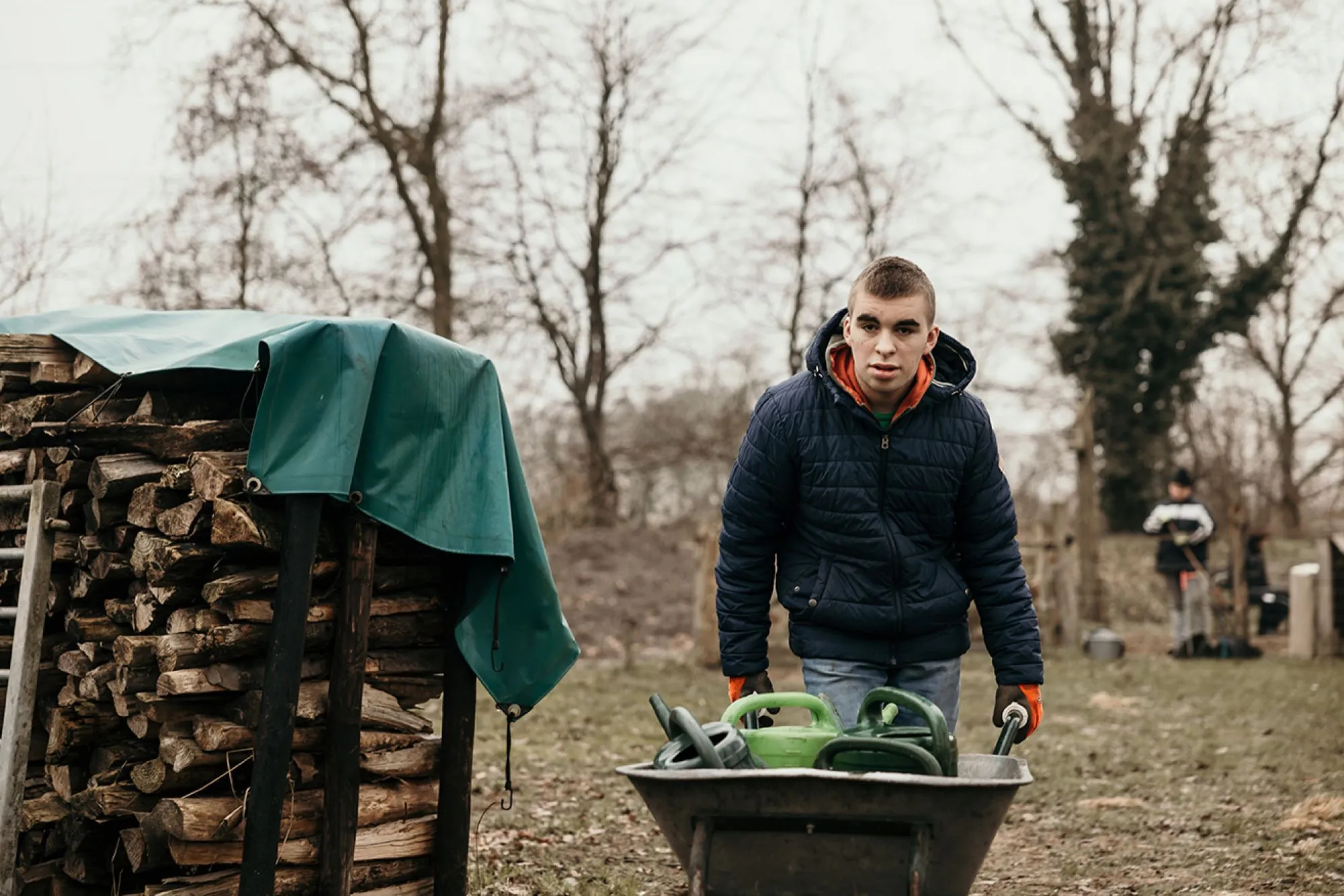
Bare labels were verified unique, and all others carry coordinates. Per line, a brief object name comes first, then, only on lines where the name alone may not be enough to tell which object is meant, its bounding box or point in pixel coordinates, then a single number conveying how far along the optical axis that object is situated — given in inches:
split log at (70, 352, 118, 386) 179.6
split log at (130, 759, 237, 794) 161.9
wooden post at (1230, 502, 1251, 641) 611.5
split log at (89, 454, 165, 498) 171.0
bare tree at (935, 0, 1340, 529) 1032.2
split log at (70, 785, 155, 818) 166.4
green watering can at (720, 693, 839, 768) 120.6
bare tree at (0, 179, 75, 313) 424.2
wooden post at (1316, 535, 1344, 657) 577.9
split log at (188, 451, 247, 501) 159.8
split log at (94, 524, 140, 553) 173.9
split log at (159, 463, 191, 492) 164.2
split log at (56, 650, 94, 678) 179.5
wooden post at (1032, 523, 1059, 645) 671.8
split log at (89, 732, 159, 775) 172.7
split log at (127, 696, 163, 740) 166.1
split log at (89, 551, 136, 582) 174.6
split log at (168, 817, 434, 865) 161.2
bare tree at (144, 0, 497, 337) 775.1
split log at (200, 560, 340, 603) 160.4
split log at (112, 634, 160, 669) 164.9
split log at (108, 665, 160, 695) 165.3
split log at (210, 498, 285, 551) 158.6
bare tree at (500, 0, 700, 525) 1020.5
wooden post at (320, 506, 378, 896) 167.0
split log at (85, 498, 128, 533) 173.5
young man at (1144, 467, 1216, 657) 601.3
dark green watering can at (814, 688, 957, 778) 110.0
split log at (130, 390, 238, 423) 175.0
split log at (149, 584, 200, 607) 162.7
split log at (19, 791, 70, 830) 177.8
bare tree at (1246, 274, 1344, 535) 1293.1
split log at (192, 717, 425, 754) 161.0
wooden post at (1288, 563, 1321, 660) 591.8
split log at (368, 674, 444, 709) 185.5
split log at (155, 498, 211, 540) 161.6
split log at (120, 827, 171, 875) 163.6
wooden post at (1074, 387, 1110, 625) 752.3
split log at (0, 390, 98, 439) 182.4
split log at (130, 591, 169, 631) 165.6
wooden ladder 171.5
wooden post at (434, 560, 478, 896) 185.6
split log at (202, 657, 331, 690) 162.2
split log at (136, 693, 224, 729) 161.9
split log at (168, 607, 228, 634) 162.4
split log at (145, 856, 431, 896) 162.1
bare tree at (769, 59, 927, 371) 1064.8
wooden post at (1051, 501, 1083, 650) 668.1
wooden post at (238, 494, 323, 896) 154.2
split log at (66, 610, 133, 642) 177.8
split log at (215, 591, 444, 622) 161.9
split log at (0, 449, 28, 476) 190.4
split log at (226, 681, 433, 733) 162.7
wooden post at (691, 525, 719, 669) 551.5
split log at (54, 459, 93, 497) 178.9
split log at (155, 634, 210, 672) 160.9
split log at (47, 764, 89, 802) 176.4
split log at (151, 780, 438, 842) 159.0
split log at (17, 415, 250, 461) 169.8
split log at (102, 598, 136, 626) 172.7
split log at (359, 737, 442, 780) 179.0
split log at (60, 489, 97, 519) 180.4
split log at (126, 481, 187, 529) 167.5
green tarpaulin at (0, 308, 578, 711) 160.9
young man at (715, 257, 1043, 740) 150.2
